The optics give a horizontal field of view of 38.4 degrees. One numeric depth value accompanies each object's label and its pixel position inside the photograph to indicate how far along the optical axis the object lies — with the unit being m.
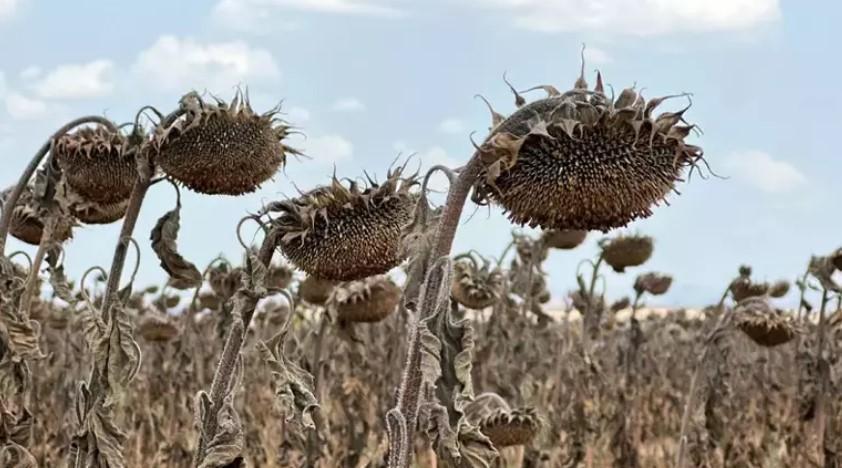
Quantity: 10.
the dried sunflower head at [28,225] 4.12
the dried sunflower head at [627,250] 7.81
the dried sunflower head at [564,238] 7.72
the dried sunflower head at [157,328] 7.79
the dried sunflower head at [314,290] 6.23
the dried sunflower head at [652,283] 10.05
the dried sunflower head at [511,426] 4.69
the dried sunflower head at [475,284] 6.47
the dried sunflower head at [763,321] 5.94
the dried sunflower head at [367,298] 5.71
